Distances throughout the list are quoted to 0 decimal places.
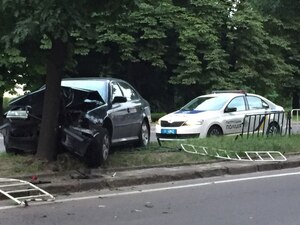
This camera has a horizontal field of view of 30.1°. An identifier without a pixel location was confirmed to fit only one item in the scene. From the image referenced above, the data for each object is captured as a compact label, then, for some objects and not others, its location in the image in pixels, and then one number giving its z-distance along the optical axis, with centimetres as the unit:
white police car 1494
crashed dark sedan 966
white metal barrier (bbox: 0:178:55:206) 796
